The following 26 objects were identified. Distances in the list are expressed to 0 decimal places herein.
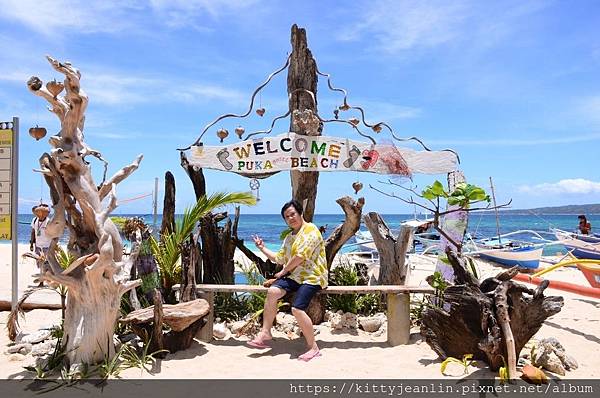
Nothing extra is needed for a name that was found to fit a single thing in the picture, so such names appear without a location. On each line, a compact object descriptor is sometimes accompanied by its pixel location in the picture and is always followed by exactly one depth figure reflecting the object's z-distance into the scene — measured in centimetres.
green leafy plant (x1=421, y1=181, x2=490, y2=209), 562
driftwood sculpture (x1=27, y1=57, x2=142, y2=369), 443
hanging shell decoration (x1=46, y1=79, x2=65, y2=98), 455
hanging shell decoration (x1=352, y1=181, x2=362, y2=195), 686
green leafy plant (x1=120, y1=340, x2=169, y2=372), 469
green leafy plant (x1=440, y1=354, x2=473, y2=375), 448
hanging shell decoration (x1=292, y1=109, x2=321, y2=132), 677
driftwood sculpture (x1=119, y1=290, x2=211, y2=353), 496
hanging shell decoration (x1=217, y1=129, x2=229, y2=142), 680
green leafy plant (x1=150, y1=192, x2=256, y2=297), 622
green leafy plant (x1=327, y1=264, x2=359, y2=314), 668
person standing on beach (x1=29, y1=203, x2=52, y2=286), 870
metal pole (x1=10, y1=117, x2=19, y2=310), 610
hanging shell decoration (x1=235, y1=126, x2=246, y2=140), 685
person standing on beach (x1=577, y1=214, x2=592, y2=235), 1711
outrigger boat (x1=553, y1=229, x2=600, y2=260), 1312
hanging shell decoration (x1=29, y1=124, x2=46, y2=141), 548
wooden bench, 559
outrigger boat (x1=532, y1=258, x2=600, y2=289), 625
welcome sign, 678
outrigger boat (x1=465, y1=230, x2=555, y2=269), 1554
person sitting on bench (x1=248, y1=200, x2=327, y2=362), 523
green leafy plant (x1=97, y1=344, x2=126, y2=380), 436
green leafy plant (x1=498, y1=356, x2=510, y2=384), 417
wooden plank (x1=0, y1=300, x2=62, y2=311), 707
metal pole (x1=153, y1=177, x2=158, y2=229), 1025
